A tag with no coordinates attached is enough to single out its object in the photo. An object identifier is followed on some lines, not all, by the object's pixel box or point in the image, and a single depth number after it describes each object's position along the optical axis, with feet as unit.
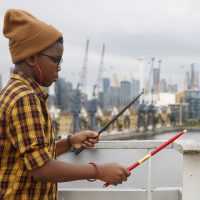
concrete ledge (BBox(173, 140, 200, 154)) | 7.84
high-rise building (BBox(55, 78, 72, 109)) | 260.83
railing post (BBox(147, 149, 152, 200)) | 10.06
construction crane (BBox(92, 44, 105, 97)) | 256.73
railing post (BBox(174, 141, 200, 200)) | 7.91
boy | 5.74
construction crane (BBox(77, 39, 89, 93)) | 243.29
